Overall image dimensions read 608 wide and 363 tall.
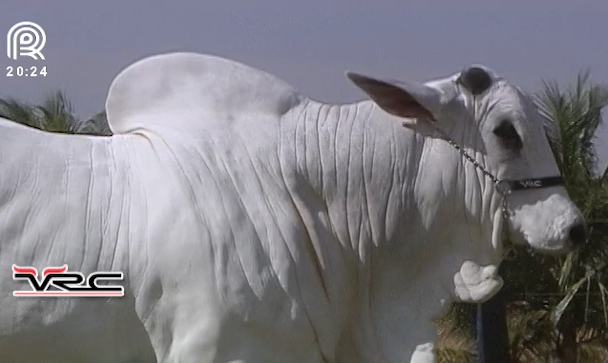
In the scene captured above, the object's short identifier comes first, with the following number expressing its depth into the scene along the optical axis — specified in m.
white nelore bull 6.37
